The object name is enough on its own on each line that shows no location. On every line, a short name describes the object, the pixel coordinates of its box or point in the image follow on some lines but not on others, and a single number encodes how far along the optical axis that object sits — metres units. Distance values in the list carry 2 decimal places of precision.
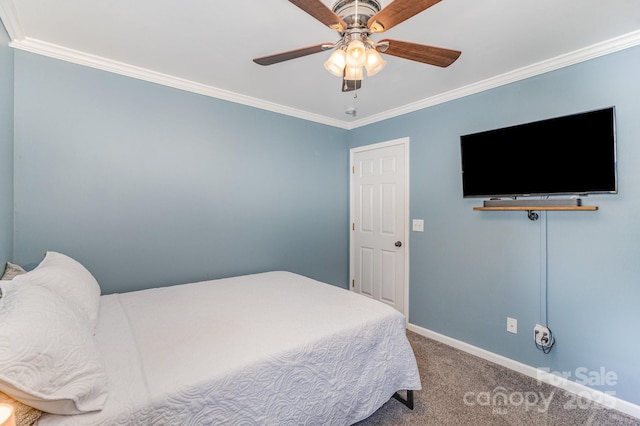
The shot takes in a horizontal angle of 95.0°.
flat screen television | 1.93
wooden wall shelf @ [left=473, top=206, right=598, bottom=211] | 1.99
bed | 0.99
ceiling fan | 1.23
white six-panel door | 3.30
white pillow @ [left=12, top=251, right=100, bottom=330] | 1.48
